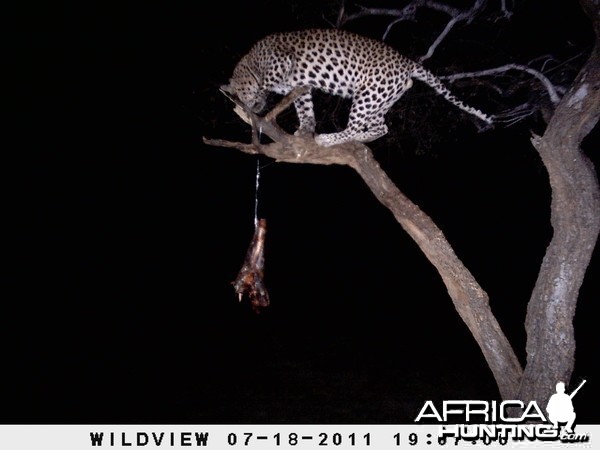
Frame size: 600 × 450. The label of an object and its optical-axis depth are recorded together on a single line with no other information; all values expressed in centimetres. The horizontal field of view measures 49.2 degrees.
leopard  421
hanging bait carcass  355
